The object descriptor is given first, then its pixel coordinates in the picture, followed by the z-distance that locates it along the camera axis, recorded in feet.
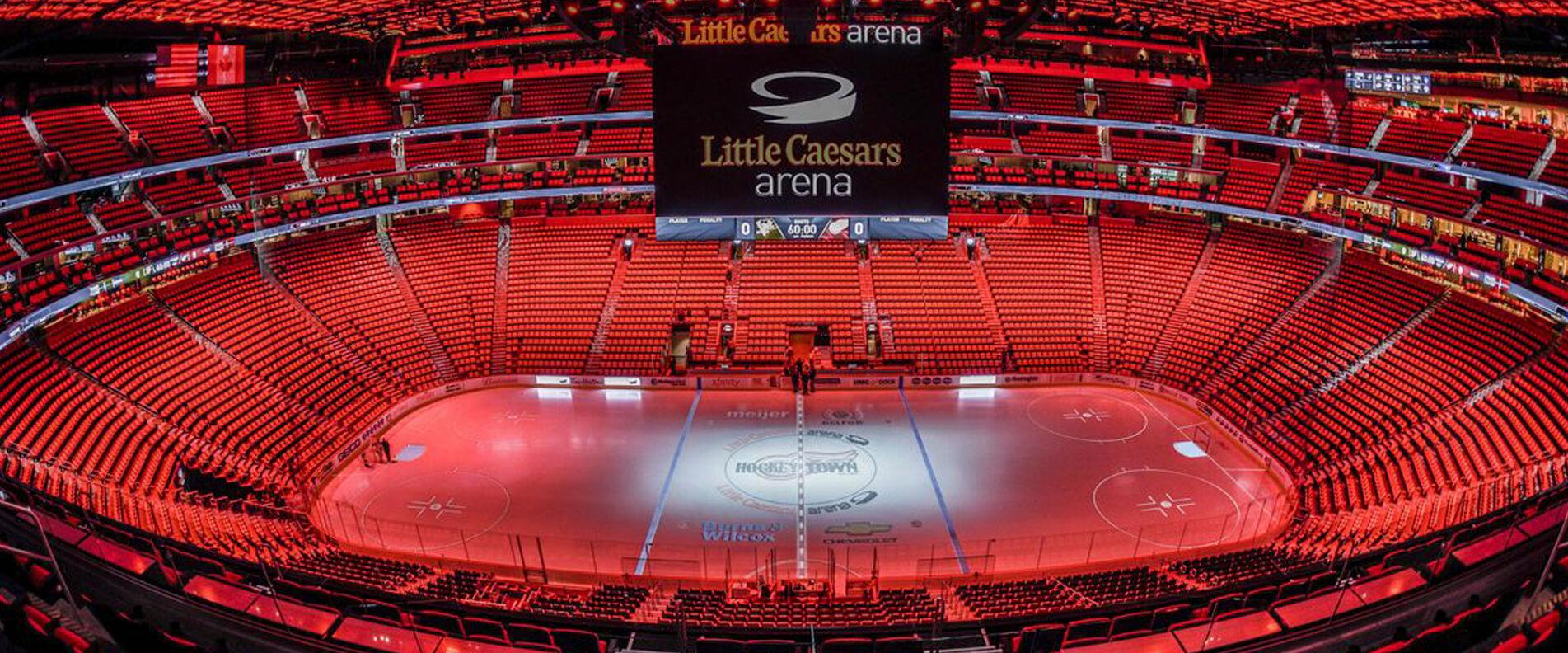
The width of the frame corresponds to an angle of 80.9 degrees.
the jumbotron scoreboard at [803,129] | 65.05
